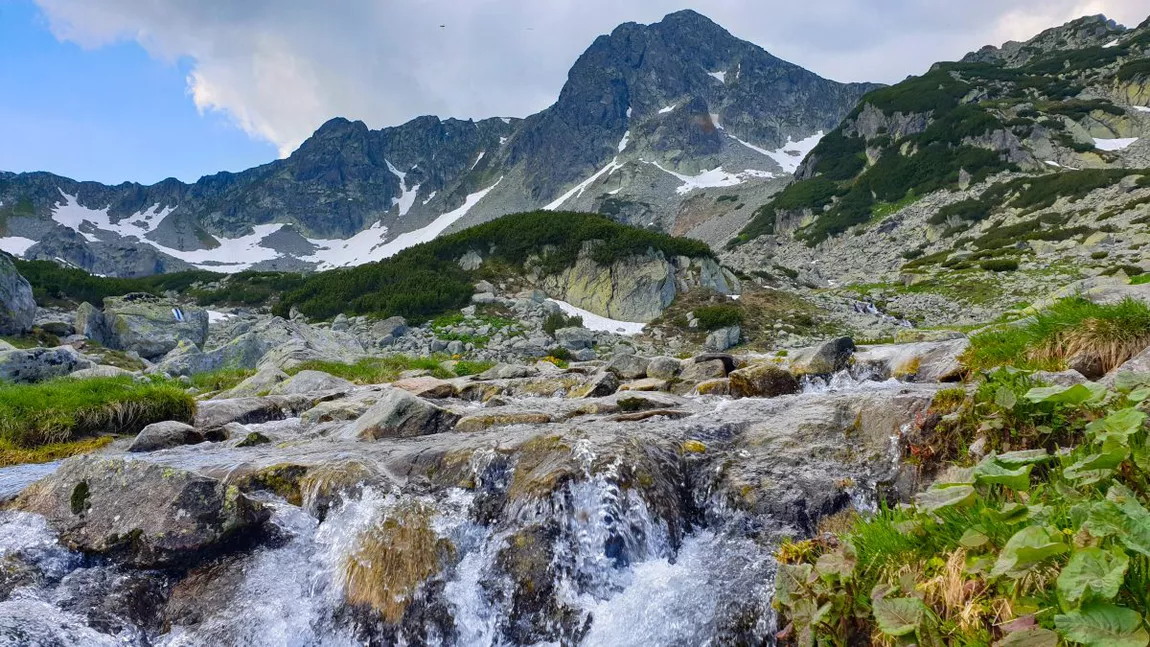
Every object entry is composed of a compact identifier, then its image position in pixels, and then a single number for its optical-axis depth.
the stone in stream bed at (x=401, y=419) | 8.80
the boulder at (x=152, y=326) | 28.34
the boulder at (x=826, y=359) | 12.06
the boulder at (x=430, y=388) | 13.23
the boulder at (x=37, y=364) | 13.91
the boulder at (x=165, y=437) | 9.12
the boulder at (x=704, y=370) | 13.40
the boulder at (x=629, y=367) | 14.79
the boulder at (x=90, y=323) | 28.56
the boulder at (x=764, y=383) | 11.15
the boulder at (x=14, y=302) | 27.08
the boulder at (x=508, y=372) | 16.30
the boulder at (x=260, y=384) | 14.65
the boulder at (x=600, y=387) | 12.43
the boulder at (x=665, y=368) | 14.57
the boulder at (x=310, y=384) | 14.37
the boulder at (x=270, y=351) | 19.23
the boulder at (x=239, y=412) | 11.20
